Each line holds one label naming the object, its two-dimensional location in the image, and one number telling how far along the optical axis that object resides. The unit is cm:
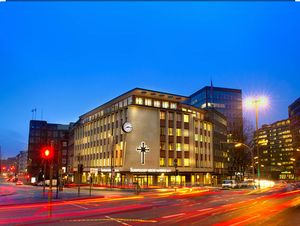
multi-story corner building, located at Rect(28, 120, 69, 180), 14784
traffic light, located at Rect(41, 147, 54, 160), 1648
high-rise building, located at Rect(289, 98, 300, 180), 15408
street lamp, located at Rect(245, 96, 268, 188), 4334
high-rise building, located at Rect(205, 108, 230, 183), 9362
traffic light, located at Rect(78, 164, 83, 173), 3694
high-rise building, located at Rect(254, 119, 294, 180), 15605
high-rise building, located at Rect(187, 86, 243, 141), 13088
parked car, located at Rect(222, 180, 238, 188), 6109
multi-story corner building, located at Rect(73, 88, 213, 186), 7156
